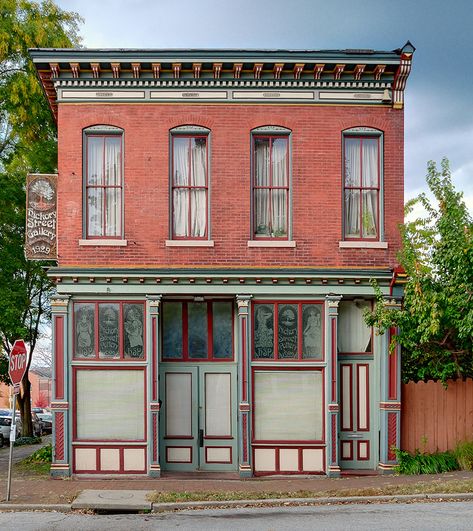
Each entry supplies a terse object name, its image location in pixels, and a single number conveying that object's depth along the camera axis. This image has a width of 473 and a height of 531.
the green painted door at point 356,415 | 15.76
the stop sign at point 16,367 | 12.75
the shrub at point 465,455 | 14.77
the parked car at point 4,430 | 29.55
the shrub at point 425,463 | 14.95
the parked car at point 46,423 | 43.83
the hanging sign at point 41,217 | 16.00
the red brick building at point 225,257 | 15.46
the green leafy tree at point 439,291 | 14.48
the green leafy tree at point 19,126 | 22.83
